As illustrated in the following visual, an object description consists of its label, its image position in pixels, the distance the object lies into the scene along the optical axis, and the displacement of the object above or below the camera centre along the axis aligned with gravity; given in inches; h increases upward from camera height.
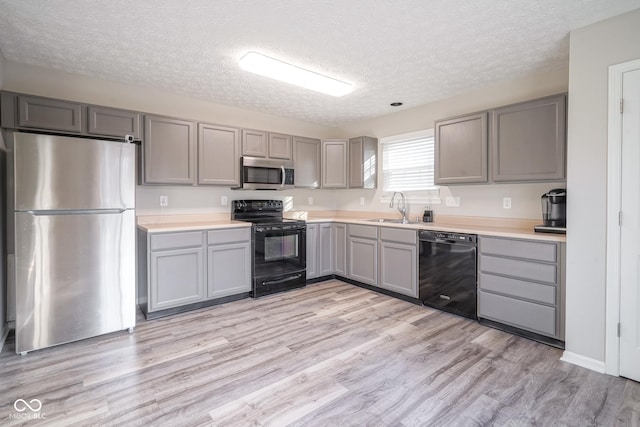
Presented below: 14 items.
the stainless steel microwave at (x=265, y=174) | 158.9 +19.0
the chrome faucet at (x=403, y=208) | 169.6 +0.8
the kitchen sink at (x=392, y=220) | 167.7 -6.1
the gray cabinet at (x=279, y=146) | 169.3 +35.1
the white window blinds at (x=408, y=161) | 164.6 +26.6
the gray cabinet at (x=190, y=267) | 124.3 -24.1
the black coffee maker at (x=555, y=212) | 106.5 -1.0
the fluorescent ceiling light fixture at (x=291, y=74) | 110.9 +52.6
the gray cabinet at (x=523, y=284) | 101.1 -25.9
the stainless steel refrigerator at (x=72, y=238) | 95.1 -9.0
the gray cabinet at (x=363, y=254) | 159.9 -23.3
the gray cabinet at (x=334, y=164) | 191.3 +27.8
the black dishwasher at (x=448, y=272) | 123.3 -25.7
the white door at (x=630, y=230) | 82.4 -5.6
